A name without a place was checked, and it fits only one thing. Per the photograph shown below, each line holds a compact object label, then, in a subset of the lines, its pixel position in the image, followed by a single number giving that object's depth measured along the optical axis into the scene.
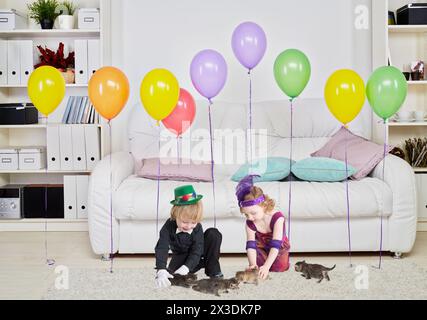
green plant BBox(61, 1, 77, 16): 4.13
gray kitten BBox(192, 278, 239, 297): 2.53
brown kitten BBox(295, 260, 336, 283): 2.75
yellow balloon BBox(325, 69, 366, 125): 2.75
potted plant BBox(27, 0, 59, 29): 4.07
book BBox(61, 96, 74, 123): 4.10
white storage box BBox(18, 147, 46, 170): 4.05
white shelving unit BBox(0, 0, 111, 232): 4.00
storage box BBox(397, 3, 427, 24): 3.92
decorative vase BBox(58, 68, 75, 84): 4.09
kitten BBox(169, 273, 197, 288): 2.53
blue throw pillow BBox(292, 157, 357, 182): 3.28
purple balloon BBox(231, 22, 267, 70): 2.87
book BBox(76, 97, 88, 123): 4.09
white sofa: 3.14
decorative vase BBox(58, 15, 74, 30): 4.07
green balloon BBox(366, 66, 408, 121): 2.74
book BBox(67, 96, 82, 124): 4.09
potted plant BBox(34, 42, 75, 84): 4.09
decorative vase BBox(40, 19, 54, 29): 4.07
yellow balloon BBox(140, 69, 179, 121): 2.64
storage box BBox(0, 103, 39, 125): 4.05
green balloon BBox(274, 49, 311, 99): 2.76
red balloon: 2.82
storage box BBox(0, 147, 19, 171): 4.04
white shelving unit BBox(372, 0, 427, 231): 4.21
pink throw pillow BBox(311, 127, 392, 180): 3.36
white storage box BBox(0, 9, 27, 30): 4.05
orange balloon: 2.69
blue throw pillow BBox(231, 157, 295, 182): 3.37
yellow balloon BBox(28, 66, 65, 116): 2.83
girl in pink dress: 2.53
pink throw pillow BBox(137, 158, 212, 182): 3.47
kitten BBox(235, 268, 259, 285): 2.60
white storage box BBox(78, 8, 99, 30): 4.04
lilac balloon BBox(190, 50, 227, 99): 2.73
